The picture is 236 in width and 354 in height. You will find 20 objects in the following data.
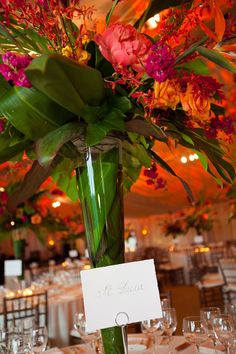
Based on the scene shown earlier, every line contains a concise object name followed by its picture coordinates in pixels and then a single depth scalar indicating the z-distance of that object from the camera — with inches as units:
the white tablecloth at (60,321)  140.2
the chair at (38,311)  130.3
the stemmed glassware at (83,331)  55.1
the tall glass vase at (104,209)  41.6
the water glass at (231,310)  57.9
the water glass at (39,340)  54.2
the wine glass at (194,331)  51.3
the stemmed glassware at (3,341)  51.3
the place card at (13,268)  151.6
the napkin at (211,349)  54.9
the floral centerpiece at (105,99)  33.3
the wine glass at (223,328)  48.3
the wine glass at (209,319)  49.9
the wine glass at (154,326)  54.3
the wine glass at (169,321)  54.9
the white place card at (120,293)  38.6
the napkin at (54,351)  64.0
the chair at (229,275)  195.6
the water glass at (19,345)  49.0
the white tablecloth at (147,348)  56.8
